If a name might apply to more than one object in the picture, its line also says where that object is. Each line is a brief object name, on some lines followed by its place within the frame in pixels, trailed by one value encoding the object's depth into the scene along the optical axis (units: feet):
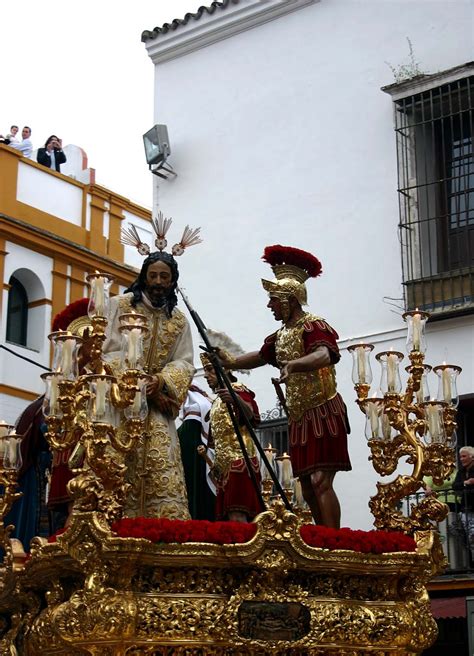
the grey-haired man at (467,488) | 33.71
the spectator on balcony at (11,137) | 61.78
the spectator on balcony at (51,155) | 63.72
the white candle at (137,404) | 20.44
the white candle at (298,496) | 26.23
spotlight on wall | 45.24
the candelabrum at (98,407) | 19.48
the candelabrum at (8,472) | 23.58
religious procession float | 18.78
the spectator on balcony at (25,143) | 61.98
